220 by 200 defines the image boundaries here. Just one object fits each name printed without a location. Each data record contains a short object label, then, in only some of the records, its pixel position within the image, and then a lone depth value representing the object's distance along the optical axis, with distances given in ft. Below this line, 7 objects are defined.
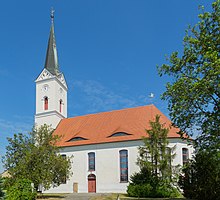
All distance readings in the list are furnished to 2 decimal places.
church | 113.70
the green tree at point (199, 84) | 50.75
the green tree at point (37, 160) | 85.21
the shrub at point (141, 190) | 89.66
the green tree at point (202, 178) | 64.03
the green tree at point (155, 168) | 89.51
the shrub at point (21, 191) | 68.23
